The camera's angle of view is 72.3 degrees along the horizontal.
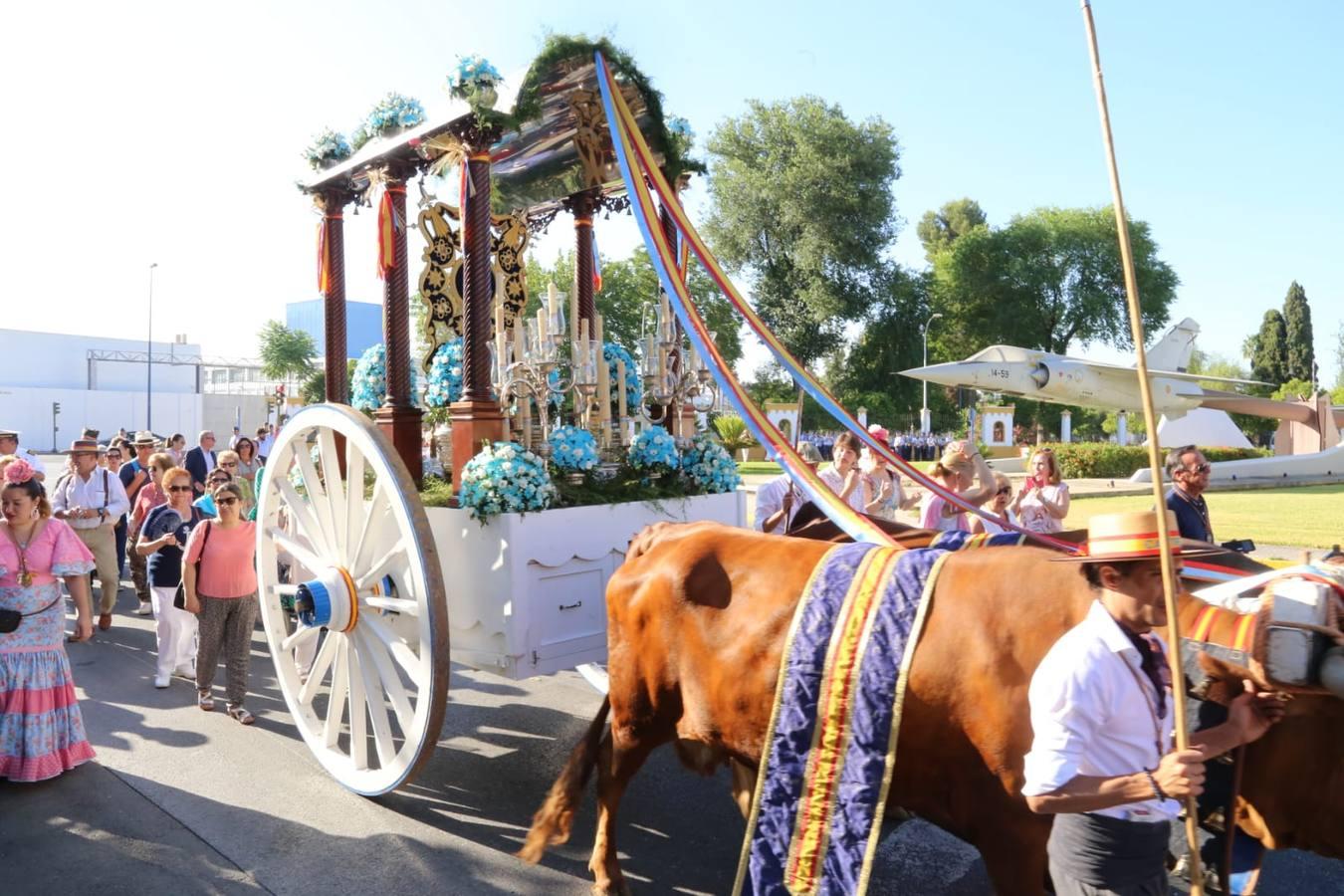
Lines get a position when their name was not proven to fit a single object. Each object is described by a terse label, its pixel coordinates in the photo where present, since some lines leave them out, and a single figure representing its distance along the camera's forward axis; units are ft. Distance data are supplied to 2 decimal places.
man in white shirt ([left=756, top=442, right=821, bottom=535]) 18.74
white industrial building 165.89
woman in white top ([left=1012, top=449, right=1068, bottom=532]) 18.81
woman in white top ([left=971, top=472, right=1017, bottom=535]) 18.67
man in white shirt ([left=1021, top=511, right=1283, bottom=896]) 6.08
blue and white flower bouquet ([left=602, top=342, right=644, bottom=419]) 19.26
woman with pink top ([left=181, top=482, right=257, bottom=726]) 18.98
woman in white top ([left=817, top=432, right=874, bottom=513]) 18.24
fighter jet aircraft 86.38
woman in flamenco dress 15.38
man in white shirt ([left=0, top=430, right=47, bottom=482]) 30.22
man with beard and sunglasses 15.12
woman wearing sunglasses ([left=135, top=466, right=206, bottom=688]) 21.58
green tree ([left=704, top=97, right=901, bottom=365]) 122.72
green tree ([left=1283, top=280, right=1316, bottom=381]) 193.88
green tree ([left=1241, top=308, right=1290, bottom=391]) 194.70
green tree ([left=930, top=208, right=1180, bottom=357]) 155.43
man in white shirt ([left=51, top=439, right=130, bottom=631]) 26.81
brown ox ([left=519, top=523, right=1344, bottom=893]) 7.87
